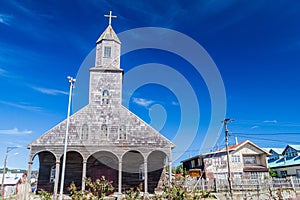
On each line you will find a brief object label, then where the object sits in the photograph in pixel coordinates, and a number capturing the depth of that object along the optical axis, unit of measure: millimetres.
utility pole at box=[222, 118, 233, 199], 20539
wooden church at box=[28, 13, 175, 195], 19344
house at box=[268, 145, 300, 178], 33750
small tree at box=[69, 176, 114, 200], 7516
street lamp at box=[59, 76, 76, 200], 17222
